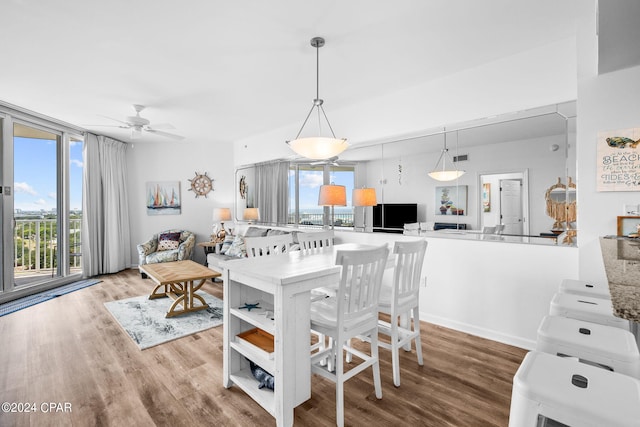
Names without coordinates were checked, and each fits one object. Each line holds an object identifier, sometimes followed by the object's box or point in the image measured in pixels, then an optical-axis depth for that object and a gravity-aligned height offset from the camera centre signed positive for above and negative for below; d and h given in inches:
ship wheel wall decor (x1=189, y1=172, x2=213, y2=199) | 253.0 +22.6
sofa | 194.5 -23.6
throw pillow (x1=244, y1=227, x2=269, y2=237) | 201.2 -14.7
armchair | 207.9 -27.2
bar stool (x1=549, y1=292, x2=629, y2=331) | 51.1 -18.1
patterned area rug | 114.0 -47.4
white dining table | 64.6 -26.4
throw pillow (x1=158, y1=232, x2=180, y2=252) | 224.8 -23.0
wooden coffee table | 132.8 -30.2
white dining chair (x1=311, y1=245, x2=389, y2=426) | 67.4 -26.5
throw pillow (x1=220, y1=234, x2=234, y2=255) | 205.3 -23.5
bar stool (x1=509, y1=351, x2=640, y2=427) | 27.7 -18.6
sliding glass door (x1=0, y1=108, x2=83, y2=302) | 160.4 +4.0
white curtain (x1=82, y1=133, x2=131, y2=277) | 207.8 +2.3
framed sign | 81.7 +13.5
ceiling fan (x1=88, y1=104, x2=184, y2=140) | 146.4 +44.4
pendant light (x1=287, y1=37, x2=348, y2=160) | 92.7 +20.3
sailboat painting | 247.0 +10.7
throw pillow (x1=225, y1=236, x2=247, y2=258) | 192.2 -25.0
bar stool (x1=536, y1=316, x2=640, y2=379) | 38.6 -18.7
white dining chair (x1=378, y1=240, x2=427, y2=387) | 81.1 -26.5
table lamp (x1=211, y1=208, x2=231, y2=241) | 234.4 -3.5
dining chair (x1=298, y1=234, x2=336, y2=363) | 94.3 -14.1
